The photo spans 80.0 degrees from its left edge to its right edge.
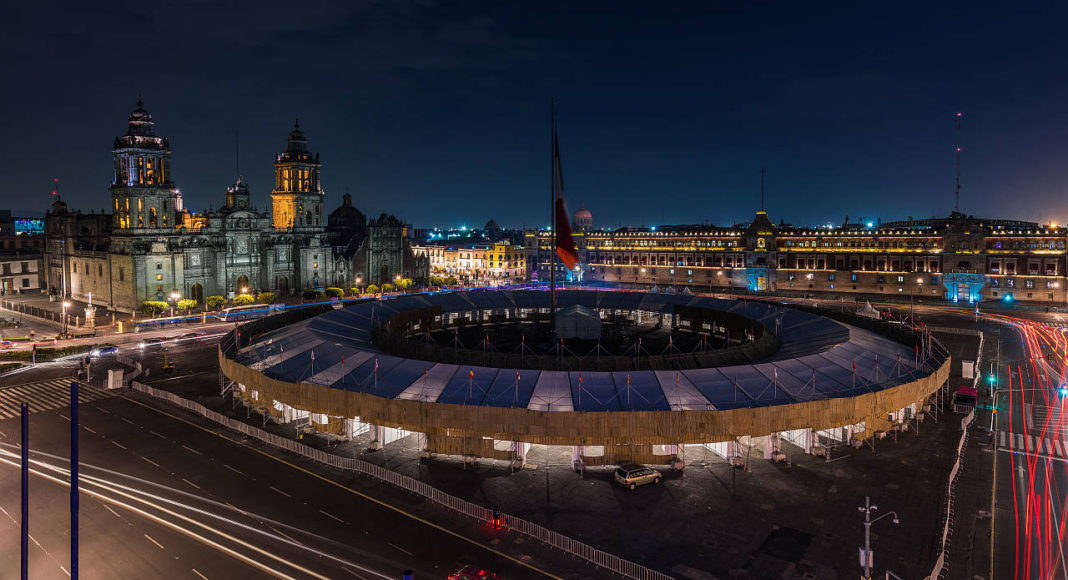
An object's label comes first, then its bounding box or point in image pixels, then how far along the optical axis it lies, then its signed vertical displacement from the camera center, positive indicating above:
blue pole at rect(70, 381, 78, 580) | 23.23 -8.42
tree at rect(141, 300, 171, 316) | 108.75 -8.45
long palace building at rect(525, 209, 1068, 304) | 136.12 -2.15
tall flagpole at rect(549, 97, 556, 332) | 58.85 +6.00
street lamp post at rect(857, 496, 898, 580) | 27.53 -13.23
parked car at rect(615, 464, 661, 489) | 38.91 -13.67
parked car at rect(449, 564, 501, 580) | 28.52 -14.44
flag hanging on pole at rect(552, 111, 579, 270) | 58.84 +2.73
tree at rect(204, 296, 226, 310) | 118.00 -8.09
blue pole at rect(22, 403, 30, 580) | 24.22 -9.67
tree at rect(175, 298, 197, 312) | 117.19 -8.59
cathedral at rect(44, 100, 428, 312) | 118.00 +3.18
